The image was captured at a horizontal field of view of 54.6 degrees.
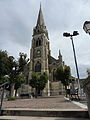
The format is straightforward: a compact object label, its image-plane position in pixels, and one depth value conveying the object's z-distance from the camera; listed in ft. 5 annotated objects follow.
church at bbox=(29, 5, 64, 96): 118.21
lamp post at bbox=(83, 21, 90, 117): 9.50
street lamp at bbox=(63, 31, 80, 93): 28.26
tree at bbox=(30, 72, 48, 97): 98.08
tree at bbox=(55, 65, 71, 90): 82.70
